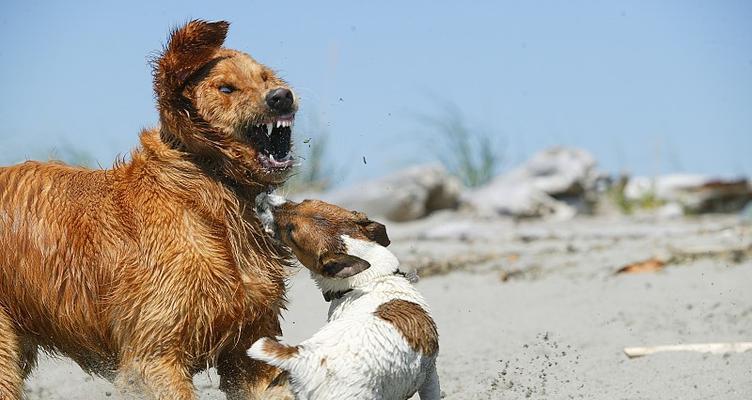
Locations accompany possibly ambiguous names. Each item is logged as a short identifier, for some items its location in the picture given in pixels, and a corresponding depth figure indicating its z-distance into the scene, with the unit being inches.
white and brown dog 411.8
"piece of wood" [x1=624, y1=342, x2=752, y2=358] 596.4
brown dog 425.4
